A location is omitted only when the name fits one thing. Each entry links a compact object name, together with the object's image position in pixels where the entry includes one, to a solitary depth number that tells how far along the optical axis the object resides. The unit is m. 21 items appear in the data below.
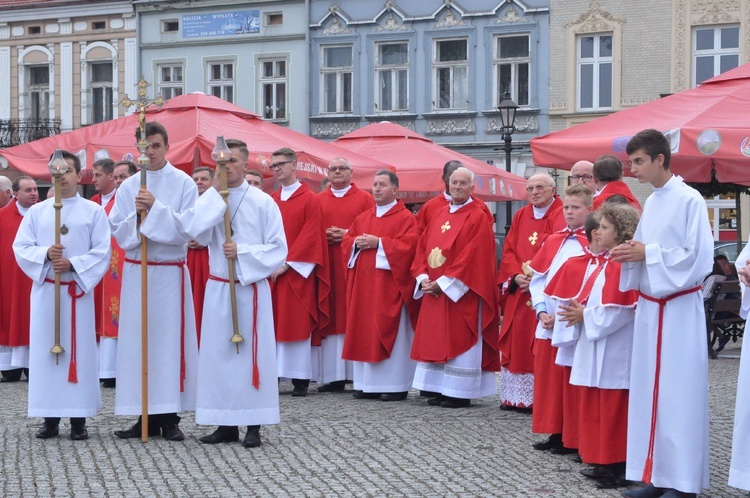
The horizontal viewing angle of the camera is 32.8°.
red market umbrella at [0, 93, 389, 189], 12.88
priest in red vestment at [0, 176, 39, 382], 12.40
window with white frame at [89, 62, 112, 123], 33.97
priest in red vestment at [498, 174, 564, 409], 10.00
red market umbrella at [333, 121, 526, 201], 16.58
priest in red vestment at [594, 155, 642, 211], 8.63
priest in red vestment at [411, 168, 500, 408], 10.41
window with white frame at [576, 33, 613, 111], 28.44
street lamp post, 21.12
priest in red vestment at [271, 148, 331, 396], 11.34
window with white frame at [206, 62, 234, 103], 32.66
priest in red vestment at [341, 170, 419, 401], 11.07
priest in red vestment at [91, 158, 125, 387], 11.74
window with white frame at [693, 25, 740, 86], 27.45
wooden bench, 14.59
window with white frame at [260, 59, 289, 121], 32.19
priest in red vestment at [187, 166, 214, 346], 10.88
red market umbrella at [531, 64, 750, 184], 10.53
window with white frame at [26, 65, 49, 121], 34.78
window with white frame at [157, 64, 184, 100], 33.28
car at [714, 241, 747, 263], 20.33
